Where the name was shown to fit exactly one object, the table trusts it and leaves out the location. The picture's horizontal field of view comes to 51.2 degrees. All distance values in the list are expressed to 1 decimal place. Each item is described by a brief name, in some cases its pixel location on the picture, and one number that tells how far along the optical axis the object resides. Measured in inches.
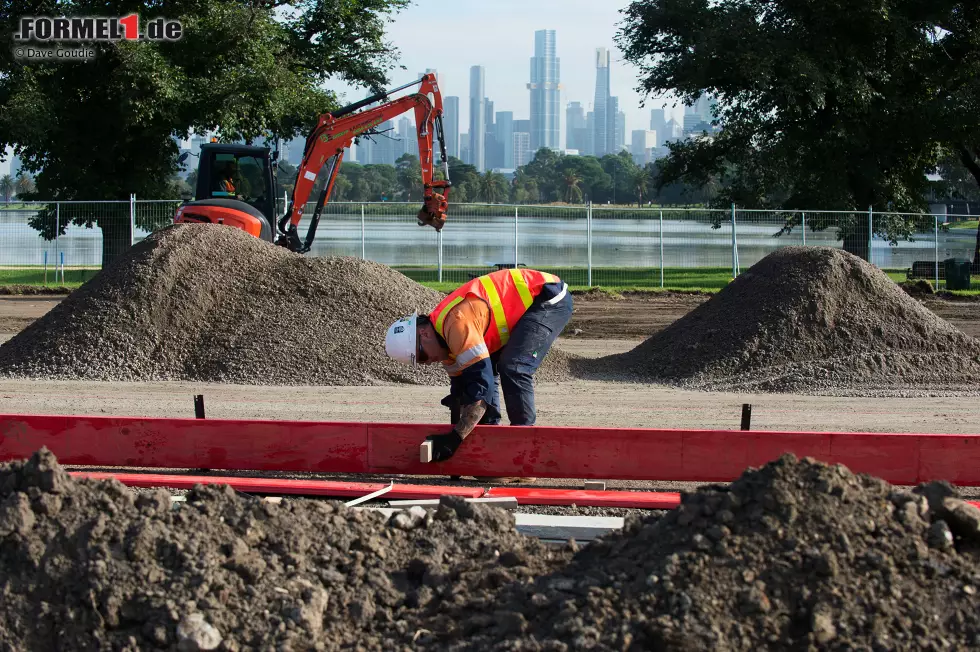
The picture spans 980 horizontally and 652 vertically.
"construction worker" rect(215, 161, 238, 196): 649.0
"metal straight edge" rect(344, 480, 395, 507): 225.5
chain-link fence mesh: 892.6
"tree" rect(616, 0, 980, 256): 954.1
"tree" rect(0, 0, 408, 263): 868.6
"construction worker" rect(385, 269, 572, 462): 233.8
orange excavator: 645.9
